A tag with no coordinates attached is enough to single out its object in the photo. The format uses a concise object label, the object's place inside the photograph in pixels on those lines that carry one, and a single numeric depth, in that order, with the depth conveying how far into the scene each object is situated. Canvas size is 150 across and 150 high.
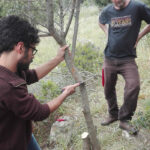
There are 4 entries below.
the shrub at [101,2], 11.18
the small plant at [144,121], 2.90
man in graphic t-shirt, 2.66
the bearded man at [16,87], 1.51
